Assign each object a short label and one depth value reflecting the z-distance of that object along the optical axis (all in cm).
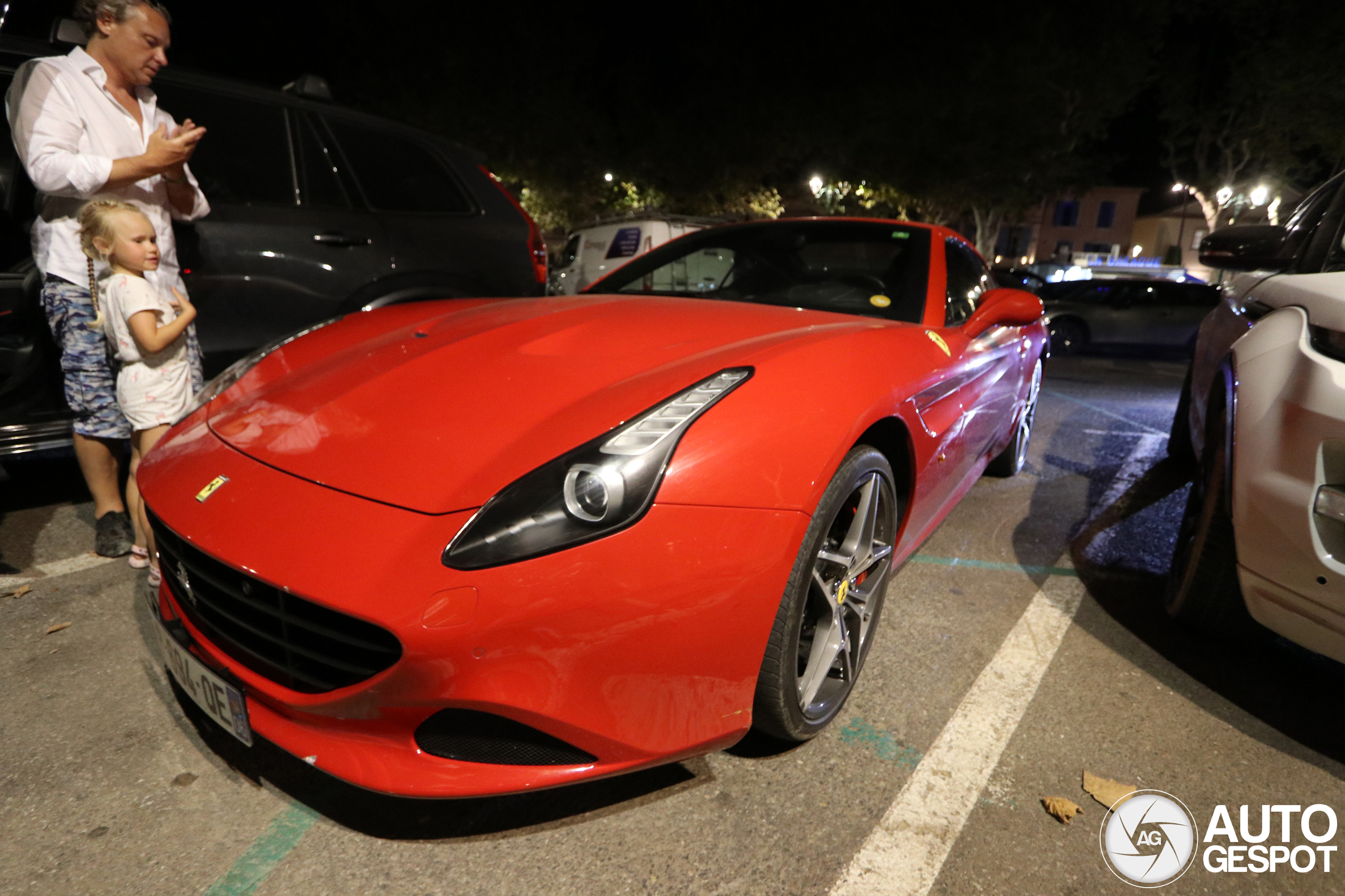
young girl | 234
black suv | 290
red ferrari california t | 128
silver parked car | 954
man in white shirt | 238
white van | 984
